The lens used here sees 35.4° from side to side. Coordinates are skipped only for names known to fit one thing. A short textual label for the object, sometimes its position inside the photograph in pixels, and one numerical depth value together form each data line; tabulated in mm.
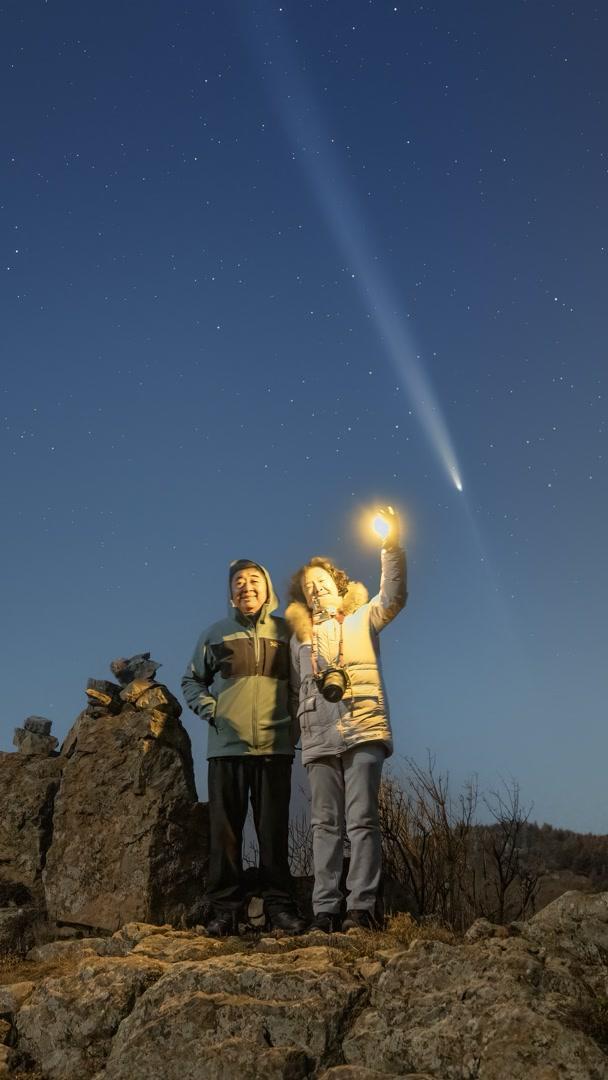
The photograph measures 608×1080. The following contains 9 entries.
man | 6527
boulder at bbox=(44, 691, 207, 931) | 6883
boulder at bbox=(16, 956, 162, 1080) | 4949
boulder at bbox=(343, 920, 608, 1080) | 3648
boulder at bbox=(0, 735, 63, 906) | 7656
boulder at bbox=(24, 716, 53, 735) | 8672
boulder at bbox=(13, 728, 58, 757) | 8477
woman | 5961
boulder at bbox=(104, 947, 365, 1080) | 4289
